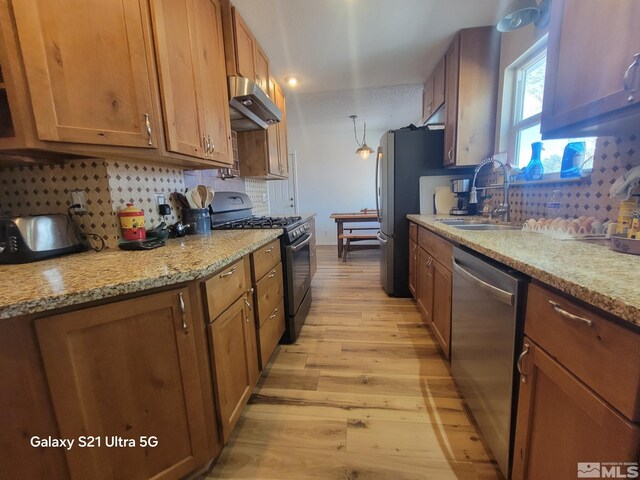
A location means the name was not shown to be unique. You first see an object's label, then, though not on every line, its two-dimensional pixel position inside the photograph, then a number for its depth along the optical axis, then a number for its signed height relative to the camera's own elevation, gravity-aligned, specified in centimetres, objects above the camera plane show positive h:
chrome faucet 187 -5
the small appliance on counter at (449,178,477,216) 248 -2
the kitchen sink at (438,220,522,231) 175 -21
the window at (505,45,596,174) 172 +61
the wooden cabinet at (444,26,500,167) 217 +88
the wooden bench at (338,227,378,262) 455 -65
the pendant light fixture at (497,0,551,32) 148 +102
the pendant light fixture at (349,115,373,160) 479 +96
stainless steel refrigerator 262 +20
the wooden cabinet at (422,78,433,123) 291 +112
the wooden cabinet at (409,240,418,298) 247 -63
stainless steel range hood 179 +75
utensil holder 177 -9
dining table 441 -29
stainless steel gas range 196 -34
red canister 135 -7
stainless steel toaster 101 -10
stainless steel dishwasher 91 -60
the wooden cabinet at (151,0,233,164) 125 +70
